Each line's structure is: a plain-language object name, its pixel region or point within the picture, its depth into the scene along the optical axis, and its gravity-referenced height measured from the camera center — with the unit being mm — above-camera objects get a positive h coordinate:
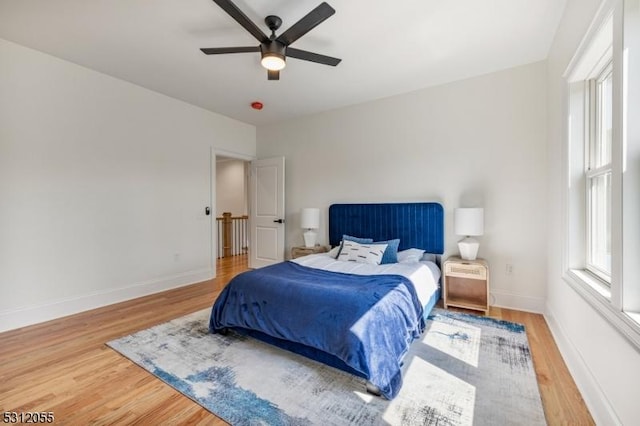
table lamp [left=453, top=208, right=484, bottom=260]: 3100 -151
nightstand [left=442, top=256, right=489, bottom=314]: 3051 -847
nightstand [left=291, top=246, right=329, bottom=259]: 4375 -607
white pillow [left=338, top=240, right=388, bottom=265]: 3303 -497
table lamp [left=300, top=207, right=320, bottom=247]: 4375 -159
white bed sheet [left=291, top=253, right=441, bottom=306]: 2713 -601
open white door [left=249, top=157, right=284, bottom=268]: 4988 -2
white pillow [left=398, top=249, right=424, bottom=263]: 3312 -532
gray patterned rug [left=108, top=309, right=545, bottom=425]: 1602 -1152
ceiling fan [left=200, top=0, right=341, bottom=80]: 1893 +1341
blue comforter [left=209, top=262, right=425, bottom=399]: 1770 -758
